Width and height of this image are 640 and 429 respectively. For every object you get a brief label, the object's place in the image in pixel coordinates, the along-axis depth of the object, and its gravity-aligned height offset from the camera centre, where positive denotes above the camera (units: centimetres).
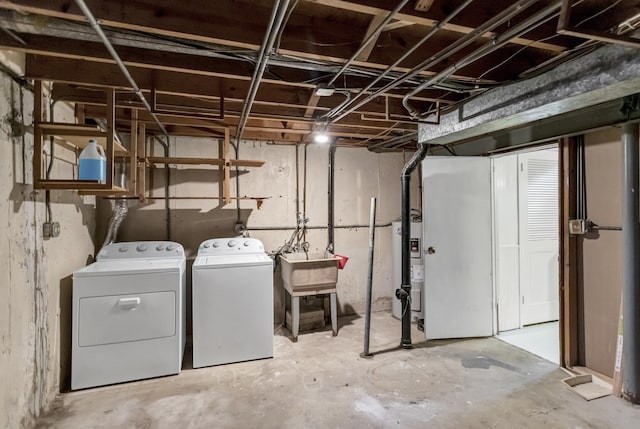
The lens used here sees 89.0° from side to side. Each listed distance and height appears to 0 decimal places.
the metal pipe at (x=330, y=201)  406 +20
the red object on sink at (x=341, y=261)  350 -48
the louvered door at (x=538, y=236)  364 -22
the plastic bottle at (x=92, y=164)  220 +37
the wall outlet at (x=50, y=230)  221 -8
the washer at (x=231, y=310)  283 -82
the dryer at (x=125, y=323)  247 -82
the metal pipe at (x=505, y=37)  128 +81
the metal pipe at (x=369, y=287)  298 -66
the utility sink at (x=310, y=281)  333 -67
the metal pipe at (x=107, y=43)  122 +81
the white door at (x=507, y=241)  351 -27
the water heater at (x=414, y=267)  354 -57
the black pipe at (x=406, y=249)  315 -32
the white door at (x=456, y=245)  334 -30
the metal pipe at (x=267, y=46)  124 +81
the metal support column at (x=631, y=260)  220 -30
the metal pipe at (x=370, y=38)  130 +84
